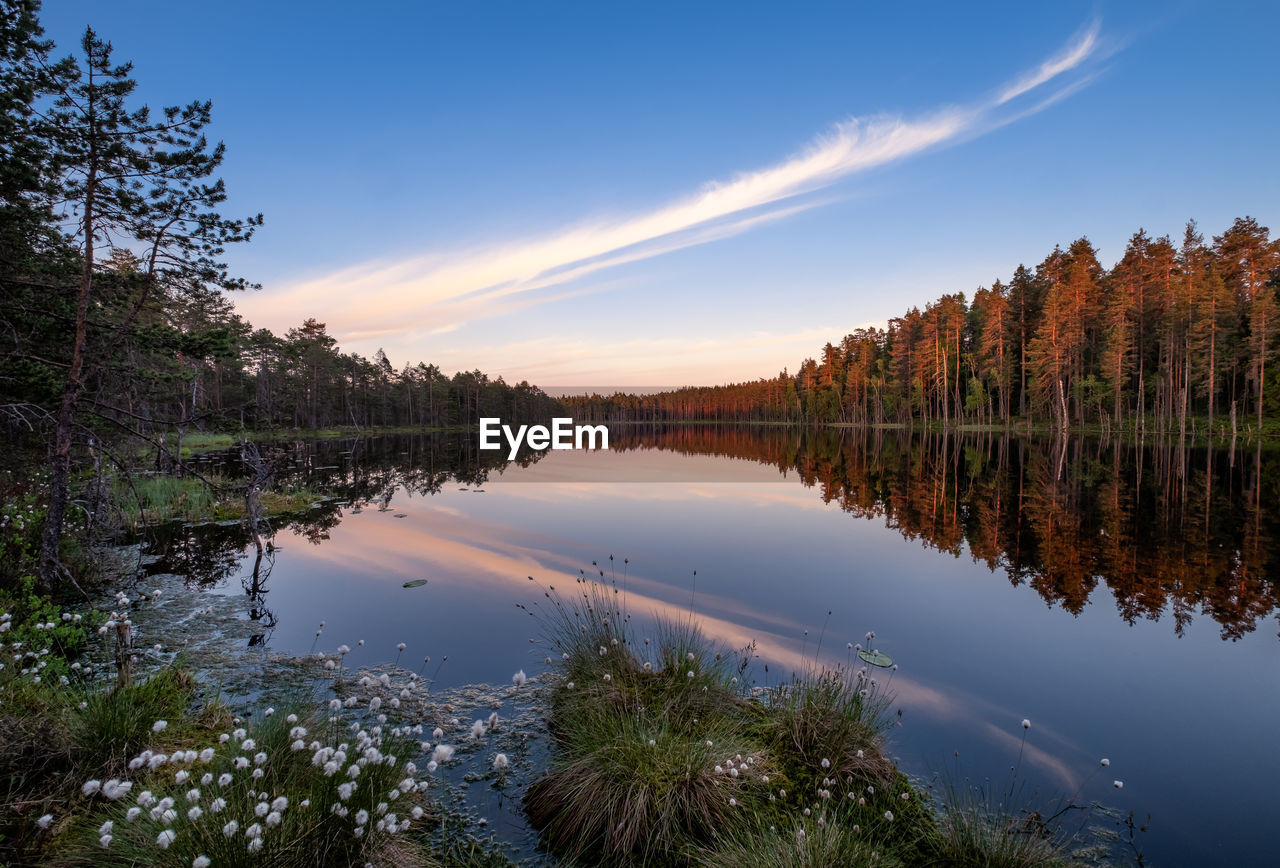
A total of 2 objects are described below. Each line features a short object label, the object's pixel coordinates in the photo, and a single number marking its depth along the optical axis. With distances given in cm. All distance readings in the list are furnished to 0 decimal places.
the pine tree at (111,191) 898
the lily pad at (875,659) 828
